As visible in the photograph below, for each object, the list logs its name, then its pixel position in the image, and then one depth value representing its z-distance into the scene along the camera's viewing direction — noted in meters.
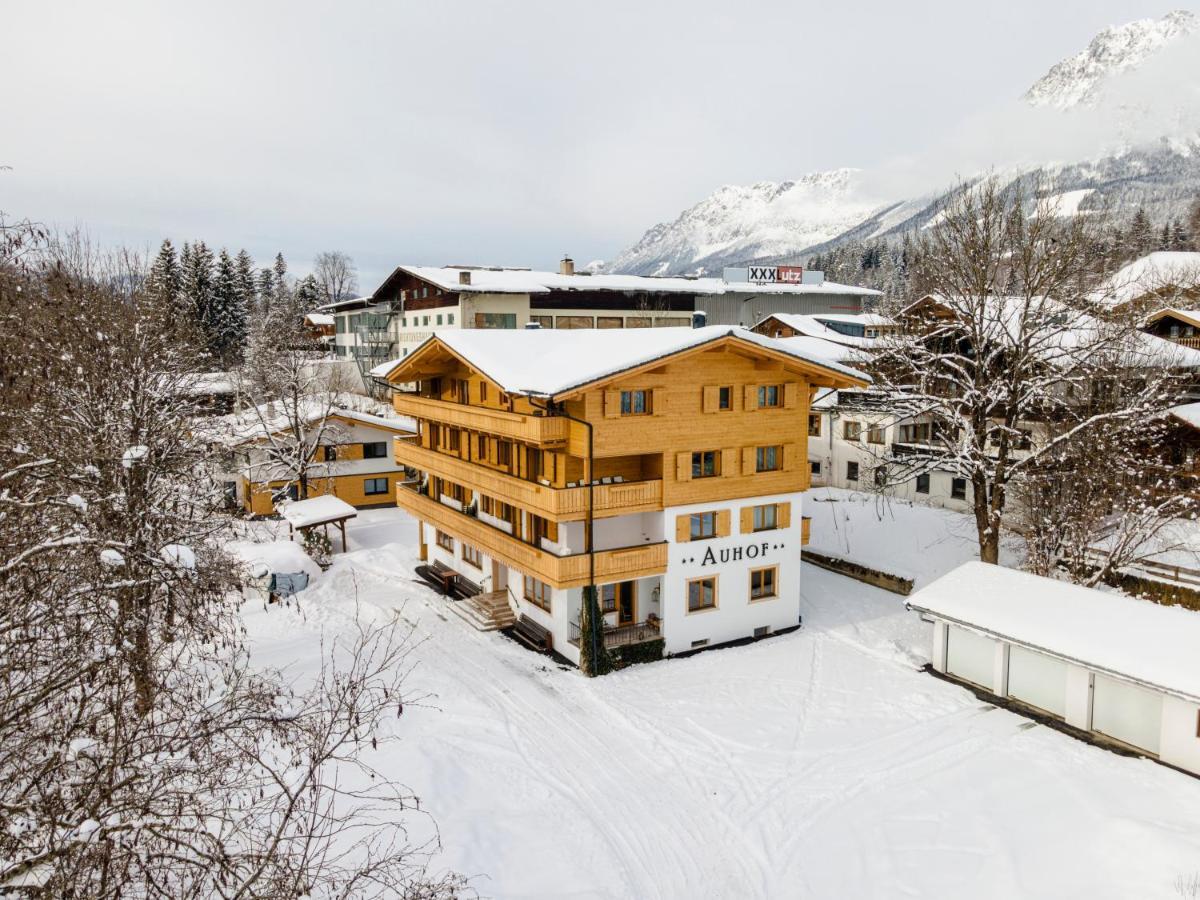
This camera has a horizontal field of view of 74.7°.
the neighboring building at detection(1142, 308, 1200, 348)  41.85
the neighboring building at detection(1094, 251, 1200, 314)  28.65
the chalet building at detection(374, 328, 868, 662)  23.62
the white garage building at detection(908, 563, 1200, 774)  18.38
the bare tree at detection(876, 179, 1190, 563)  25.52
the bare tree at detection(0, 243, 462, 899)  6.78
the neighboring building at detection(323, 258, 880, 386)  56.25
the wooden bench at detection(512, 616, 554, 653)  25.66
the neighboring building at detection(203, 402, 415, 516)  43.12
